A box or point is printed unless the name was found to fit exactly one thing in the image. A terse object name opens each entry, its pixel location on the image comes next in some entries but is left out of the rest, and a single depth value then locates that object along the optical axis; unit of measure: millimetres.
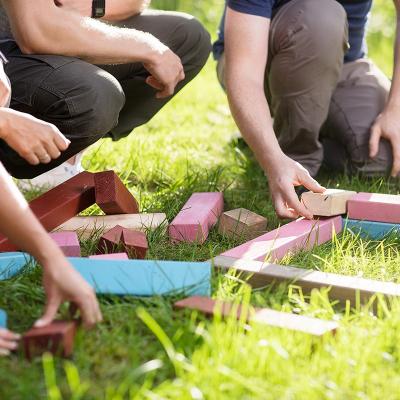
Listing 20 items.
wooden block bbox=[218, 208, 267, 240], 2623
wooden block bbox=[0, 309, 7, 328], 1883
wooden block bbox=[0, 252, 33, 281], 2201
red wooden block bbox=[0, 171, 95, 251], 2471
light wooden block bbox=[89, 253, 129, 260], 2169
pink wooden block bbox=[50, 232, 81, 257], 2318
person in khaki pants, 2727
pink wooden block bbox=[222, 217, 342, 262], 2322
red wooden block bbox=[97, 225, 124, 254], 2389
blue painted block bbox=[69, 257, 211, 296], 2006
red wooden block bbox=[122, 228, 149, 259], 2342
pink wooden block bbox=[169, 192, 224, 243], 2557
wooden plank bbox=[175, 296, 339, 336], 1799
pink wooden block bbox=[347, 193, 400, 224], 2646
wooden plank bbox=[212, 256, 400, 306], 2037
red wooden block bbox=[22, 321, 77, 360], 1702
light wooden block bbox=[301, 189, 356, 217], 2600
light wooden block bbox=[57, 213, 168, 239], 2588
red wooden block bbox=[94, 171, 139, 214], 2590
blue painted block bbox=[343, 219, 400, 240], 2629
